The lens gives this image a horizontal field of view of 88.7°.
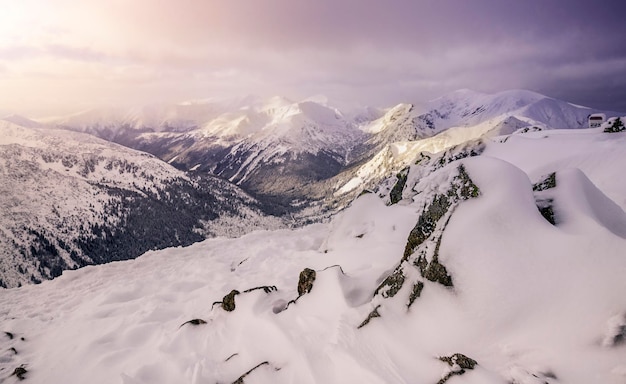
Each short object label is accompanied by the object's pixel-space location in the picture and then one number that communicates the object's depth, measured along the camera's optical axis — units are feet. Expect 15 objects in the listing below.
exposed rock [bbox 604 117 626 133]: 94.70
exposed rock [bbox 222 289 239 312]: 53.64
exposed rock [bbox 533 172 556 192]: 44.89
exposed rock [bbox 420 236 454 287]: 35.63
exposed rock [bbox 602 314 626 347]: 23.76
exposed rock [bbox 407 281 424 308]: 37.42
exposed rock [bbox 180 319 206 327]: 52.09
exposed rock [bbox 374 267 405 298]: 40.54
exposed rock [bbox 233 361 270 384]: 35.28
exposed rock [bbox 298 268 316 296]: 50.55
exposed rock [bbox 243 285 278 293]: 55.43
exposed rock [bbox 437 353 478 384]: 26.73
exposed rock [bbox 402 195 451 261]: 43.75
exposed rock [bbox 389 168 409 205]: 110.30
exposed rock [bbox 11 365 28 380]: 51.97
